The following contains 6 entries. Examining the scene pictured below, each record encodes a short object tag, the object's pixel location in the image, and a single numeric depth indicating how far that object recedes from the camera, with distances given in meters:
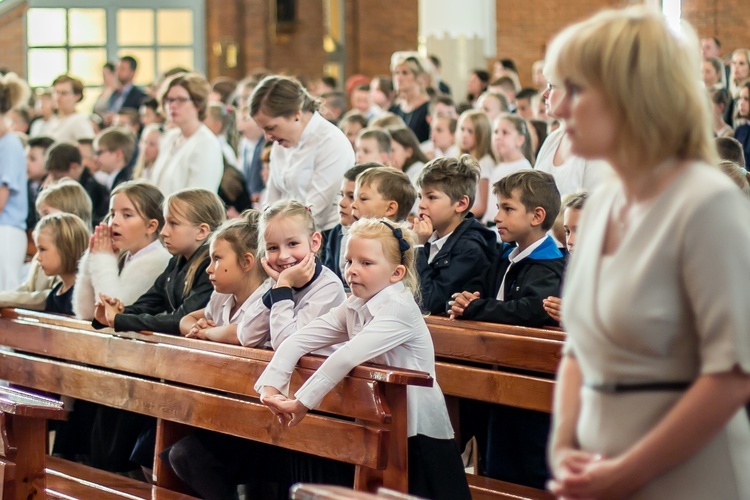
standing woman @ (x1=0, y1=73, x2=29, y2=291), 8.07
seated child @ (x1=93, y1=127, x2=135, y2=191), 9.62
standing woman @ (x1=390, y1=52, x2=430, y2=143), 10.21
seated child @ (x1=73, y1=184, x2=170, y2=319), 5.57
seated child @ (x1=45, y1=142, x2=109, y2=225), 9.26
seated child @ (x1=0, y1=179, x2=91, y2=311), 6.47
